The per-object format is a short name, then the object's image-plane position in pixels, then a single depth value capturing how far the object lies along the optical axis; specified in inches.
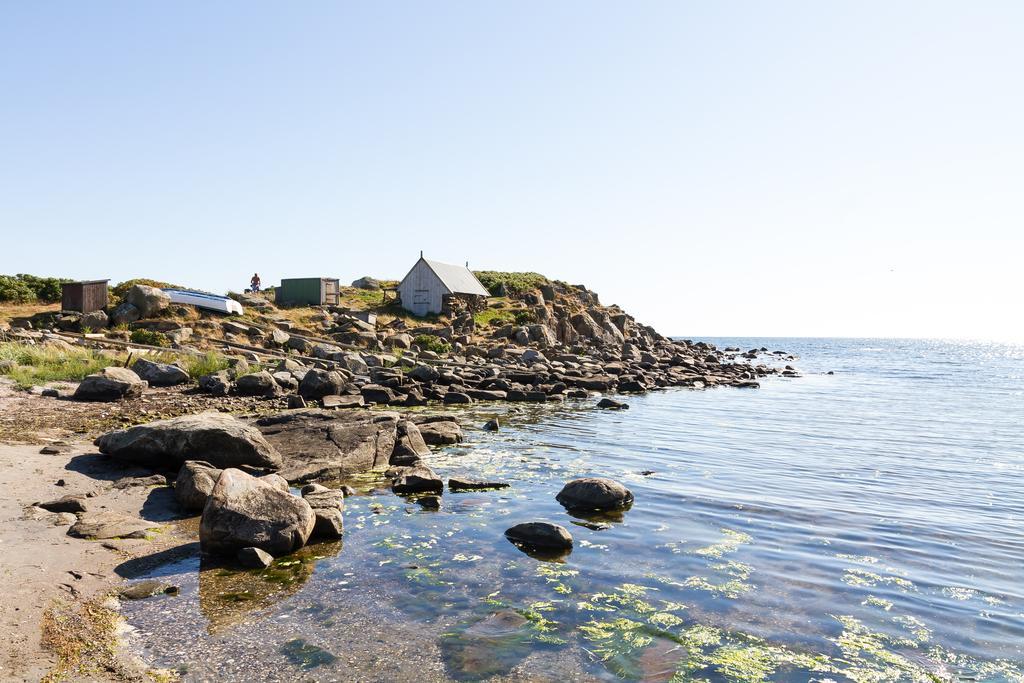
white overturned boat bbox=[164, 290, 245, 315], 1547.7
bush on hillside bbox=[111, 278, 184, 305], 1563.7
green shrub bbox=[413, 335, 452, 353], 1581.0
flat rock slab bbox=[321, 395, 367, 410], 813.7
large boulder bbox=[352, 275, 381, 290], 2721.5
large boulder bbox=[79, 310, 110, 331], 1387.8
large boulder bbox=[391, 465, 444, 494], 445.4
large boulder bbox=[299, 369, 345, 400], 878.4
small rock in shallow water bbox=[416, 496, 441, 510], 412.8
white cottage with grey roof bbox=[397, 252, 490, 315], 2070.6
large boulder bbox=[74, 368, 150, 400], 716.7
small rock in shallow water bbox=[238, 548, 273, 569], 297.3
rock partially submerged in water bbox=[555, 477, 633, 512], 423.8
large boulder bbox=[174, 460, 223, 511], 372.8
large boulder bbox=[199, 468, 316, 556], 307.4
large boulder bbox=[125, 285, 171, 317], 1470.2
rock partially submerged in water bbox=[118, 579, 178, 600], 261.0
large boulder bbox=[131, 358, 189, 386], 870.4
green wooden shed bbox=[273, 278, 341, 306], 1923.0
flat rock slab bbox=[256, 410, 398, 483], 474.2
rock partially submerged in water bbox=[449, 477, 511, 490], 459.8
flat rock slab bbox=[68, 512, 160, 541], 315.9
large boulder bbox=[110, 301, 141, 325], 1430.9
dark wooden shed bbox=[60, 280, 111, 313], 1438.2
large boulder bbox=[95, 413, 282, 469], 438.0
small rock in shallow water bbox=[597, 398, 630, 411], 1042.1
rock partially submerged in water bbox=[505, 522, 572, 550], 343.3
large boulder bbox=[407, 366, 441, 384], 1093.1
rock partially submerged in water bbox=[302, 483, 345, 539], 339.3
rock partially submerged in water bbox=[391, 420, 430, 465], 534.6
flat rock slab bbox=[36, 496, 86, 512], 346.0
